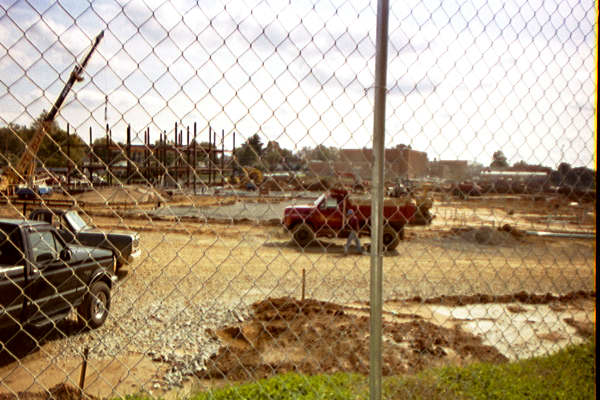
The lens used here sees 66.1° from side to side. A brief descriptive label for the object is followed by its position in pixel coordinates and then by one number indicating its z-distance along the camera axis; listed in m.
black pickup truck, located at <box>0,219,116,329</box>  4.99
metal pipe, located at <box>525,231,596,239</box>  19.93
